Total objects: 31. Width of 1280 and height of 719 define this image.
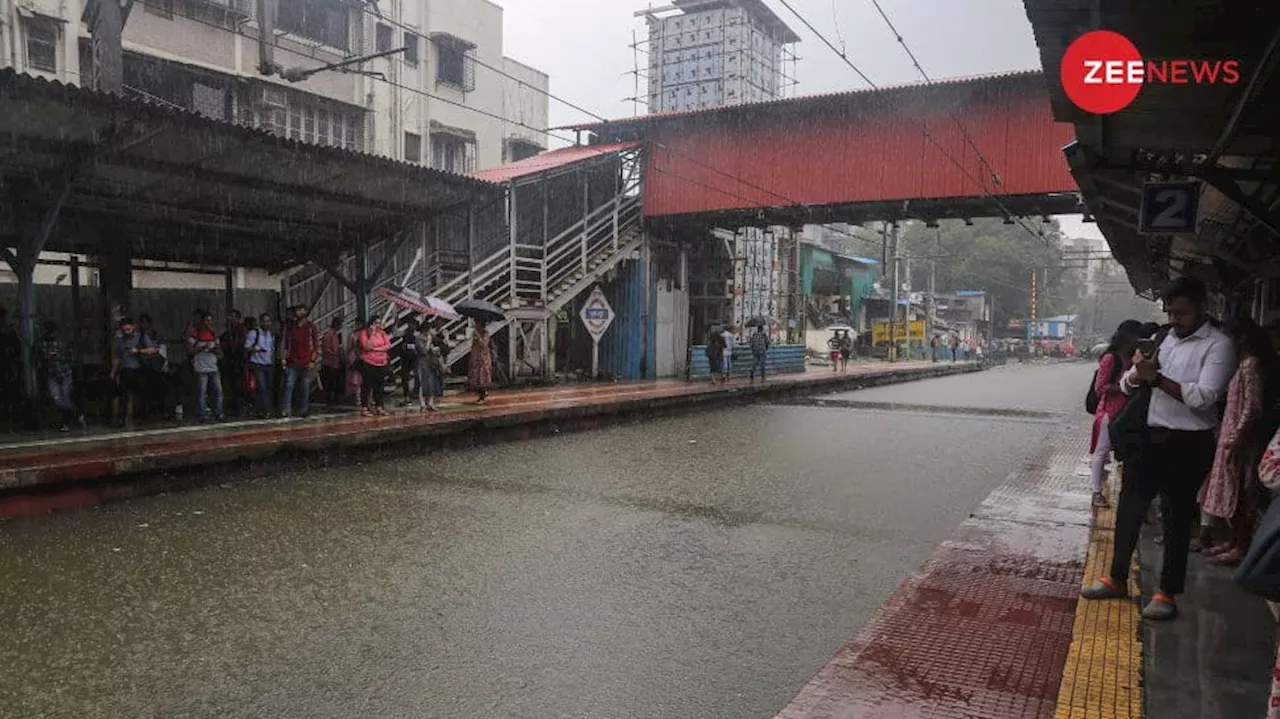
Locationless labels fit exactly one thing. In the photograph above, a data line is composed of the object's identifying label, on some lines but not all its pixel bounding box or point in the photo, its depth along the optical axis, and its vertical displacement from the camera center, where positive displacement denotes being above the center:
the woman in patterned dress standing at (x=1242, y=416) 4.40 -0.47
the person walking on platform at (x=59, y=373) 10.56 -0.61
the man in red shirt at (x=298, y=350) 12.23 -0.36
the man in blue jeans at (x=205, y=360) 11.27 -0.48
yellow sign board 46.25 -0.26
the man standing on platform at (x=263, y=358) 12.06 -0.47
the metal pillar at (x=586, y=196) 22.08 +3.47
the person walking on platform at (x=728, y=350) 22.86 -0.64
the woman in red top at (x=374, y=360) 12.67 -0.52
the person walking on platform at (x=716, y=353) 22.73 -0.71
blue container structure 23.78 -0.04
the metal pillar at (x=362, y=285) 14.27 +0.70
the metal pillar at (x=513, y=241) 19.34 +2.00
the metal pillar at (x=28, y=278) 9.70 +0.56
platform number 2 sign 7.39 +1.08
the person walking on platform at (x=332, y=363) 14.27 -0.64
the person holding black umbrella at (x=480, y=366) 15.26 -0.73
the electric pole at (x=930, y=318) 47.28 +0.53
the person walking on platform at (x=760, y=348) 23.48 -0.59
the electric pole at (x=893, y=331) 39.47 -0.18
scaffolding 46.88 +15.66
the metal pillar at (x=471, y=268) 18.30 +1.30
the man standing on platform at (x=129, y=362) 10.79 -0.48
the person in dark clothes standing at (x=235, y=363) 12.54 -0.57
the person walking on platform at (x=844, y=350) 31.33 -0.90
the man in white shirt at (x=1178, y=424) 4.02 -0.47
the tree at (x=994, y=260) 69.50 +5.68
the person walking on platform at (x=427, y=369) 13.61 -0.73
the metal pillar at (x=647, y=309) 23.89 +0.49
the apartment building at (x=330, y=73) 18.03 +6.63
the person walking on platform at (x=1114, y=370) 6.12 -0.31
